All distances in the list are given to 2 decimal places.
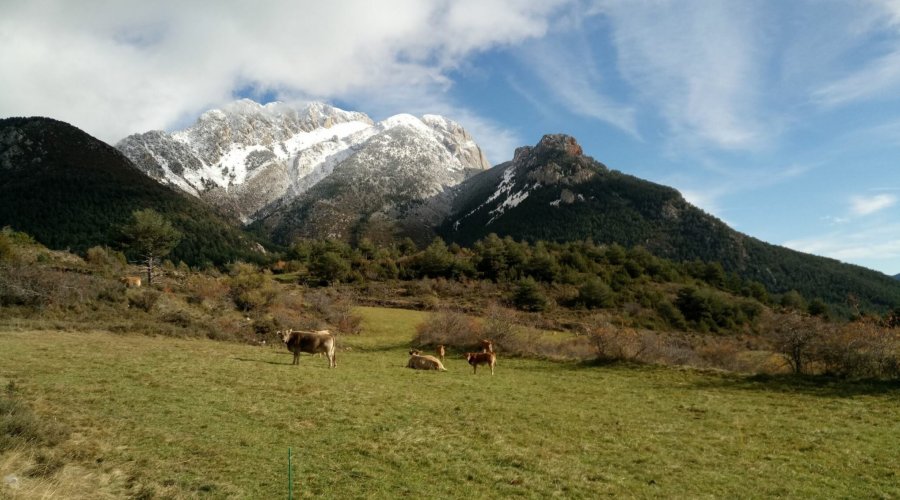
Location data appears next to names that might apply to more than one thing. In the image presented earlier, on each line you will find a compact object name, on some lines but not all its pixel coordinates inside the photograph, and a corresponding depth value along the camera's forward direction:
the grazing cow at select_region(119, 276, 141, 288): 34.88
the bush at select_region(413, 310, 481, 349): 34.38
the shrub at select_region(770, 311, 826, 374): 22.39
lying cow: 24.50
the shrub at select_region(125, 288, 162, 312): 31.36
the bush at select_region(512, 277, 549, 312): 70.31
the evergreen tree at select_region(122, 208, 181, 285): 45.34
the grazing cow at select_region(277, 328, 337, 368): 22.16
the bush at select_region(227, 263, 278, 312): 40.12
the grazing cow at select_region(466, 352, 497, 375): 24.86
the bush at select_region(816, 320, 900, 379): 19.81
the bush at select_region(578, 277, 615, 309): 75.56
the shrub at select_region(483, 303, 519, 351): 33.25
